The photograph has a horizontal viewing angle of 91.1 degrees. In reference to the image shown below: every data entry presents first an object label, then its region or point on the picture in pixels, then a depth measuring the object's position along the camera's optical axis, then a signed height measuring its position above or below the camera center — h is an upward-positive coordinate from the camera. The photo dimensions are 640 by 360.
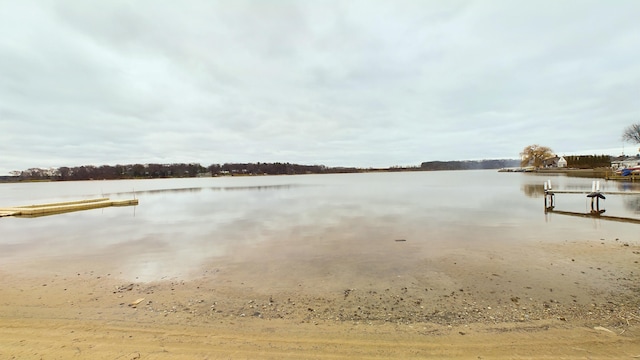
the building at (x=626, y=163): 75.06 -0.13
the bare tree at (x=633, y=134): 60.09 +5.65
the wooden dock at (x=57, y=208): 23.88 -2.39
